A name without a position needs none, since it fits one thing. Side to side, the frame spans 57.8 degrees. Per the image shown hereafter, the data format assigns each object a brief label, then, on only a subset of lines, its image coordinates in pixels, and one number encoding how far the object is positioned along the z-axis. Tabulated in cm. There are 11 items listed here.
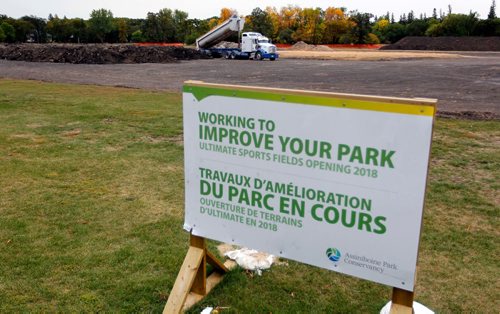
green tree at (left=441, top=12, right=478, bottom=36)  8319
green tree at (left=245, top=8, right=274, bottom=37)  8925
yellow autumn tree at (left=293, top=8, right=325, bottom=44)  9569
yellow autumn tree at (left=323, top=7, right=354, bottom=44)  9531
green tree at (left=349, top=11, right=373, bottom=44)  9169
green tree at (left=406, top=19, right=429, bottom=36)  9182
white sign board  265
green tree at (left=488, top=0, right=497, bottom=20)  10020
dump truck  4422
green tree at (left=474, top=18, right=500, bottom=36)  7981
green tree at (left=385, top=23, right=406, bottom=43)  9524
